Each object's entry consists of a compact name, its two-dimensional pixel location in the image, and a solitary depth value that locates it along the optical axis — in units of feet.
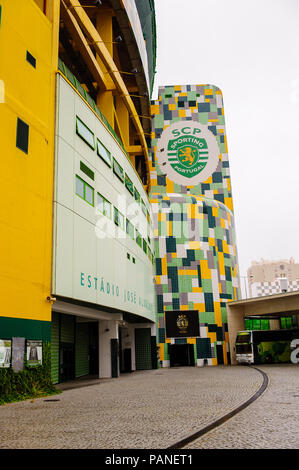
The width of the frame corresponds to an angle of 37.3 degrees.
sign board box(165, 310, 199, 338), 140.97
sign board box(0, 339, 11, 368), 48.80
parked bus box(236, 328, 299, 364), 132.05
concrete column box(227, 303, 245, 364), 143.54
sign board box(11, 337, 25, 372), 50.62
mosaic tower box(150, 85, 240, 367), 142.31
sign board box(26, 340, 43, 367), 53.16
